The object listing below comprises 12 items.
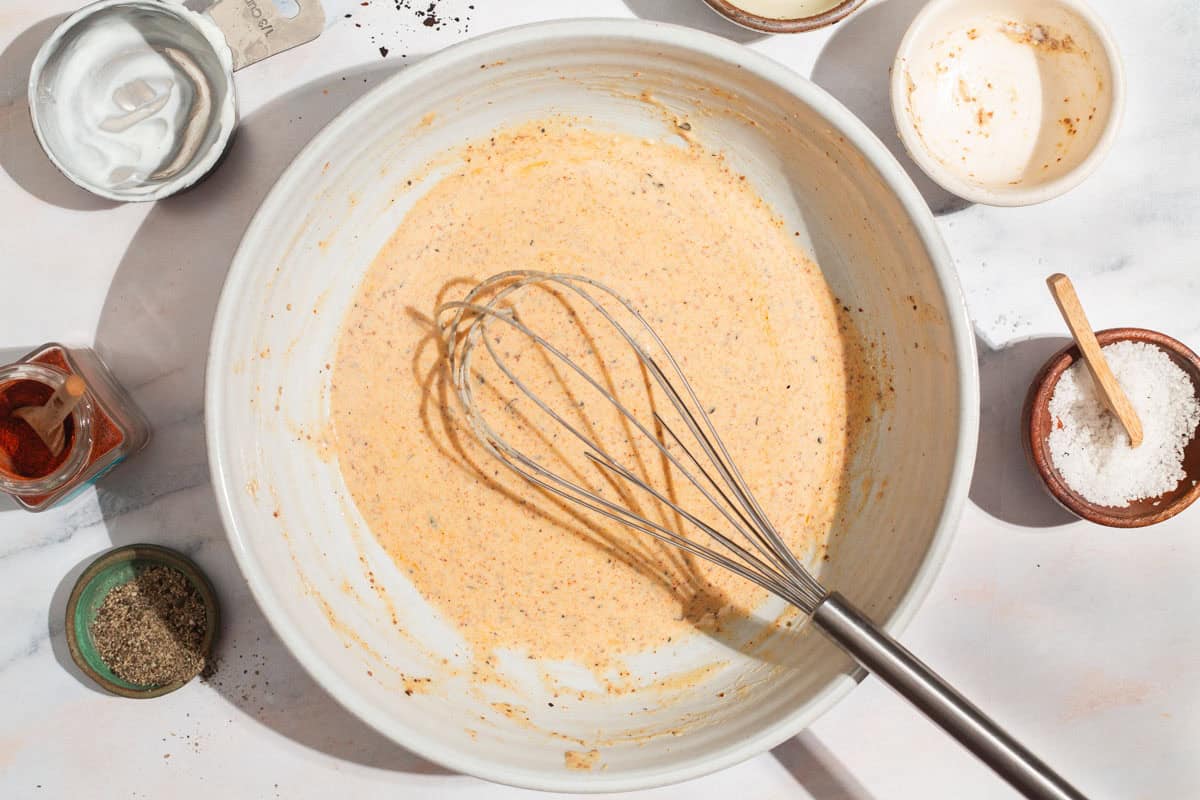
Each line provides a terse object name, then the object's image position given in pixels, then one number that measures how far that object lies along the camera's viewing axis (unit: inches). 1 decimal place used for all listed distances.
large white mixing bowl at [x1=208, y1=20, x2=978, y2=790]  23.7
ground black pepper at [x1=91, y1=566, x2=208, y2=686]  25.1
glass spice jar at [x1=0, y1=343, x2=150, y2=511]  24.3
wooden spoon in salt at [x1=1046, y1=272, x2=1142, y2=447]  24.3
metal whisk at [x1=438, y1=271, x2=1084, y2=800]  24.2
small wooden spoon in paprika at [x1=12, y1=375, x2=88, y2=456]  24.2
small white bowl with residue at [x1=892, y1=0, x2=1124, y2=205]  25.1
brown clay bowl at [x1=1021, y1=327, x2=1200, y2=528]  24.7
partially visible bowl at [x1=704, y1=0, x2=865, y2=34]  24.5
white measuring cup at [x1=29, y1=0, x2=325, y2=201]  24.7
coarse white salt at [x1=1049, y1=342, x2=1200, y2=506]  24.9
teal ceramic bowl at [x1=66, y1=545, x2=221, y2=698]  25.0
